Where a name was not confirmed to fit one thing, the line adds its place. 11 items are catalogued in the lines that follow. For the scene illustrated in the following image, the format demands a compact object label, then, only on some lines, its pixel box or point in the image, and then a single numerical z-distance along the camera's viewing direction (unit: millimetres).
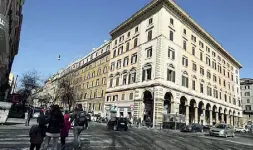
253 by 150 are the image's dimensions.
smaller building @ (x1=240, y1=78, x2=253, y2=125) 56581
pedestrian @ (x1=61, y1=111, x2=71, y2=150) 6204
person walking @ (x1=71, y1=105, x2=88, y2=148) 6336
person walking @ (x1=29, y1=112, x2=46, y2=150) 4563
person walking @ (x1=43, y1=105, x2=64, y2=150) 4740
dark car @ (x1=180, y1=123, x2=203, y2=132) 20245
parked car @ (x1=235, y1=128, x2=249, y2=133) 33062
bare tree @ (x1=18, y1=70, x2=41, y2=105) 40354
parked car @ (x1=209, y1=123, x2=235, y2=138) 16831
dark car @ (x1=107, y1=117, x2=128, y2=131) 14807
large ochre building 36177
